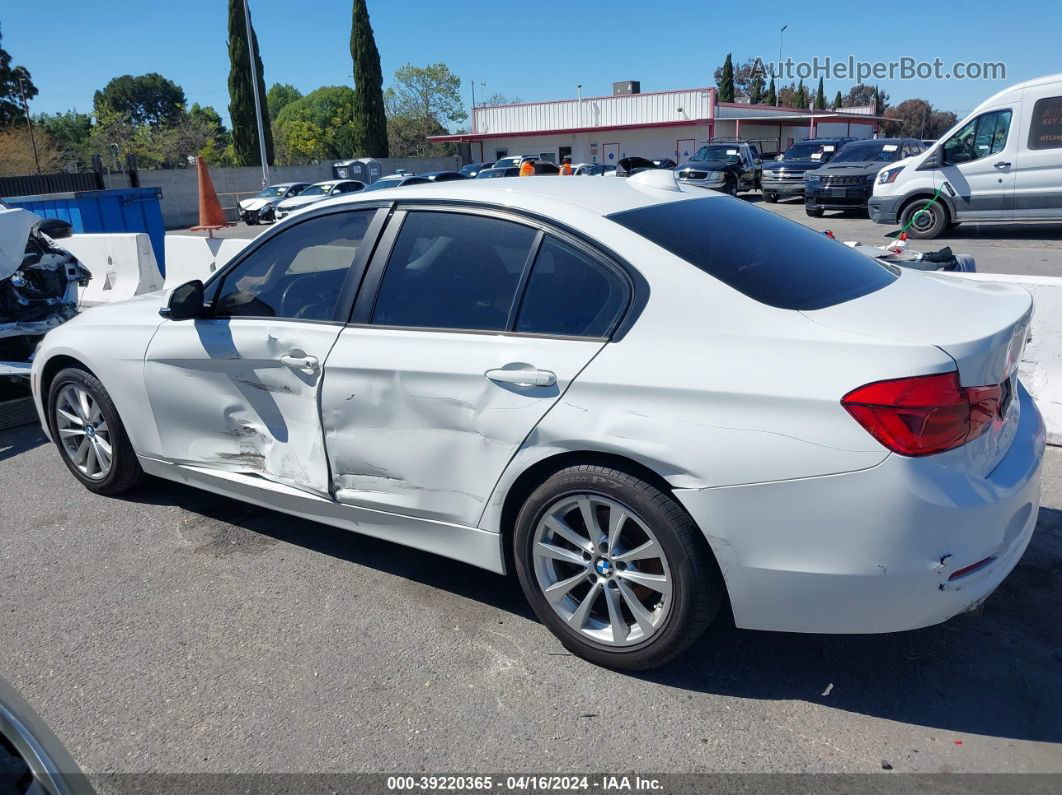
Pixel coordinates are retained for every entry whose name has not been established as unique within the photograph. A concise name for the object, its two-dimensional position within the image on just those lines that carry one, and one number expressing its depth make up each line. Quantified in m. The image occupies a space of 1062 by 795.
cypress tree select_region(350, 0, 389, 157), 50.31
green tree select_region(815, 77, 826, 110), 91.73
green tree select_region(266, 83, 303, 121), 139.38
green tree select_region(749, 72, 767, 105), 91.31
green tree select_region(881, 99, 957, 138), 95.16
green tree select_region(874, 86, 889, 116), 96.90
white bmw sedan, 2.52
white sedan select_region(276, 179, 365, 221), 27.73
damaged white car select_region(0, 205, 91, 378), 6.70
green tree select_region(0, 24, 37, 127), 53.97
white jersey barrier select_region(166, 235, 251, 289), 10.45
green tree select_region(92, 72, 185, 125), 106.94
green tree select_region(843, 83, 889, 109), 110.75
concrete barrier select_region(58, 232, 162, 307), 10.34
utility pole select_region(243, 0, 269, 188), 38.41
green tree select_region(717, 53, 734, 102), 71.25
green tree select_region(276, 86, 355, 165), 75.06
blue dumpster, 13.44
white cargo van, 13.05
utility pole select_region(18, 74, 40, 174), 40.16
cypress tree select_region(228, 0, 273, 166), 46.25
